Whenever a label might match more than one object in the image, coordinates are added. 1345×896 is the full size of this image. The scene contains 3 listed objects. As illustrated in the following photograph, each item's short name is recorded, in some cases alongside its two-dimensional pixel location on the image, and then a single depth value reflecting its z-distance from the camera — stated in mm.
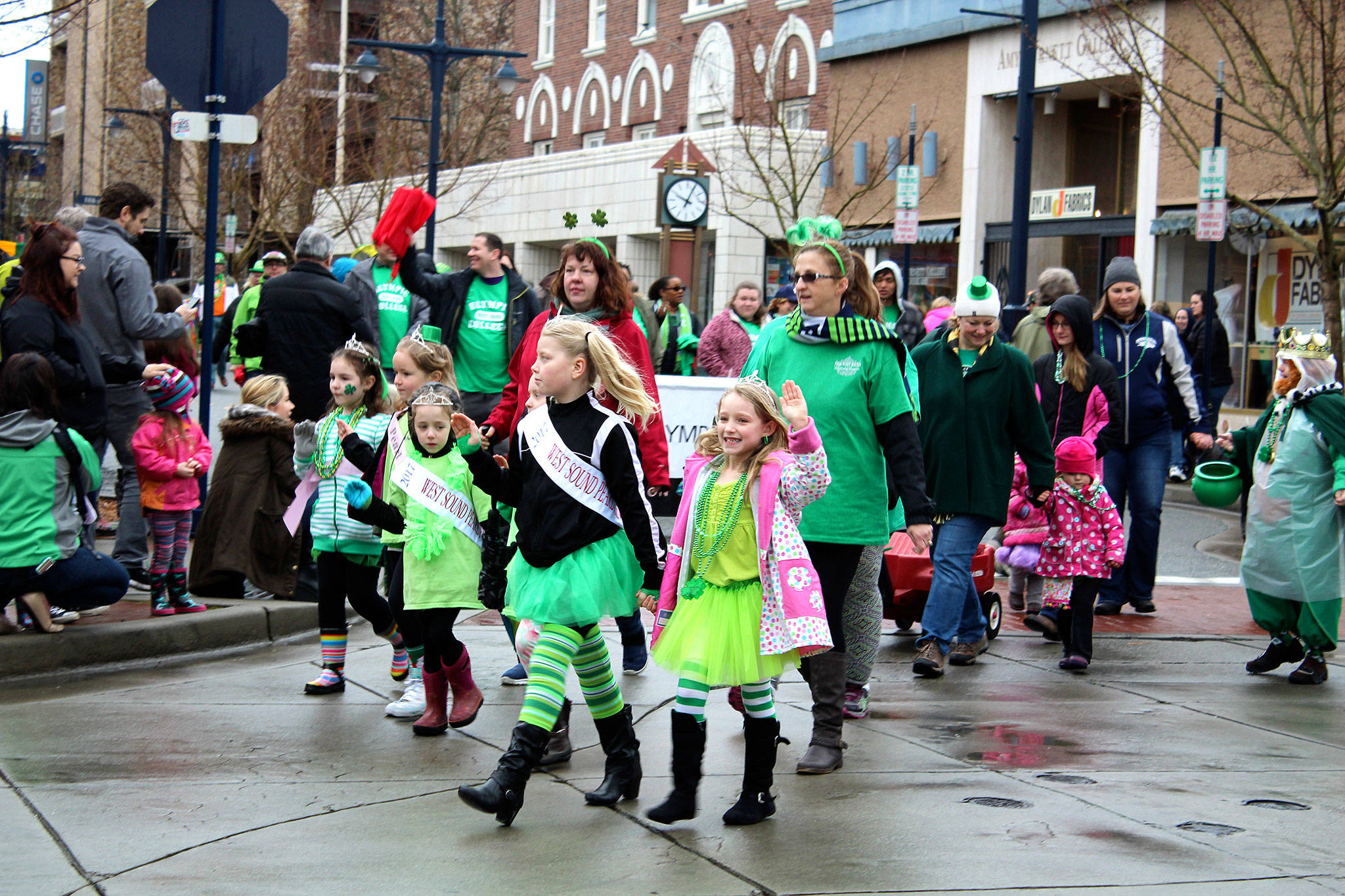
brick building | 29562
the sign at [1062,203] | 23734
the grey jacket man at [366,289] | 10383
